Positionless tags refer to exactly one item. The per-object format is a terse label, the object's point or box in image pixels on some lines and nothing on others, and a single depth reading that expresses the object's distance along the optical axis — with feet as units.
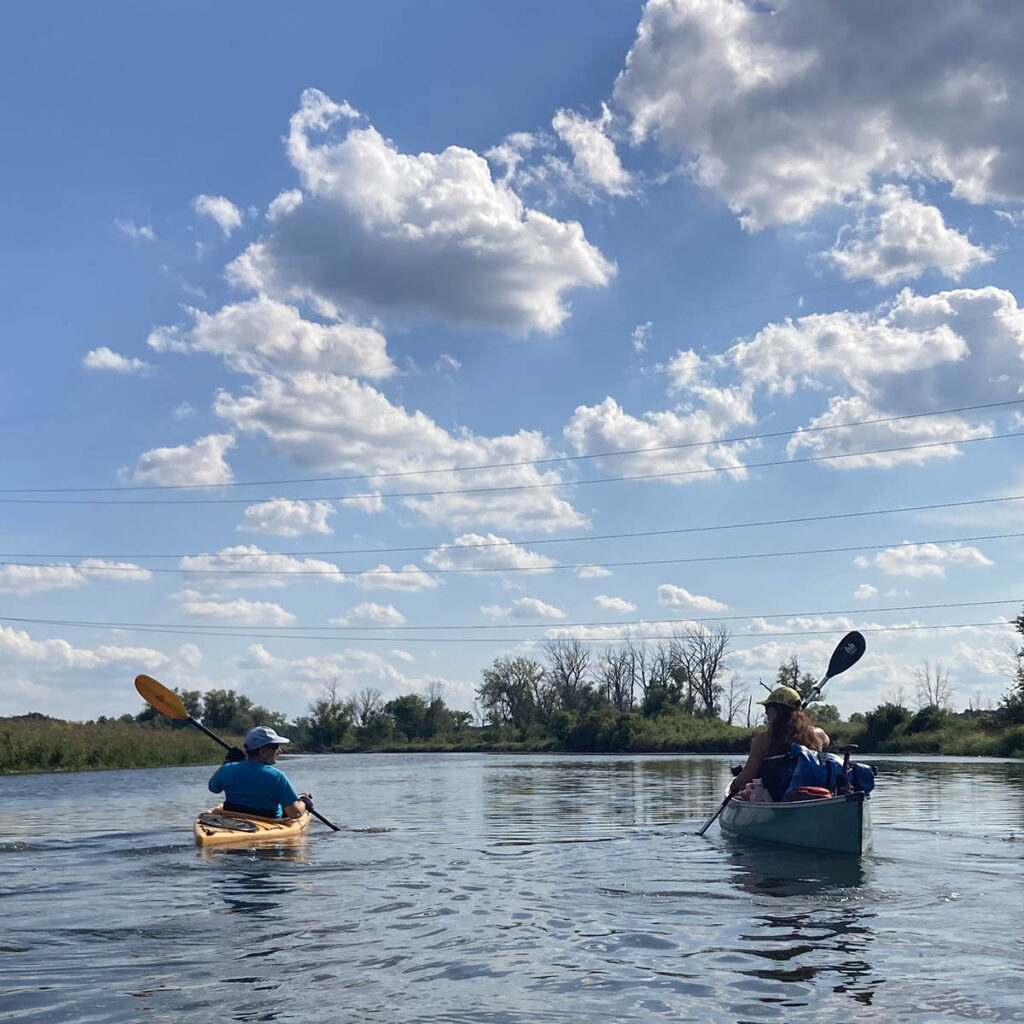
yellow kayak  45.37
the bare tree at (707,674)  322.96
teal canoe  41.09
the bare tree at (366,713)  347.46
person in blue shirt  47.55
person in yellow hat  45.01
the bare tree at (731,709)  319.68
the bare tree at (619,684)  352.08
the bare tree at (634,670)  346.13
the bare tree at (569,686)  348.38
